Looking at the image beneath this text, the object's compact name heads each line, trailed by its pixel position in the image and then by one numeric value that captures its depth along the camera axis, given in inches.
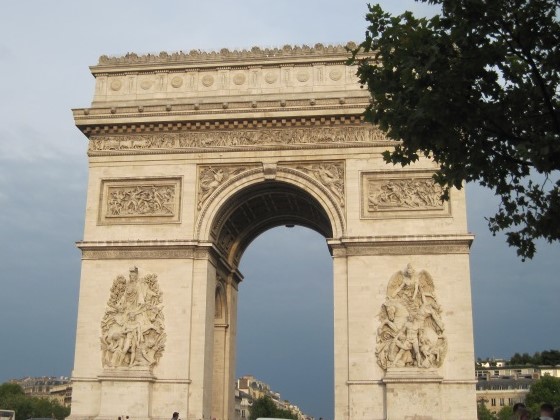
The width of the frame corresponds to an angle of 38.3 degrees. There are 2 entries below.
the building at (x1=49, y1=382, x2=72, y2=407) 3876.2
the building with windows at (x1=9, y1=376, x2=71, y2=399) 4407.0
